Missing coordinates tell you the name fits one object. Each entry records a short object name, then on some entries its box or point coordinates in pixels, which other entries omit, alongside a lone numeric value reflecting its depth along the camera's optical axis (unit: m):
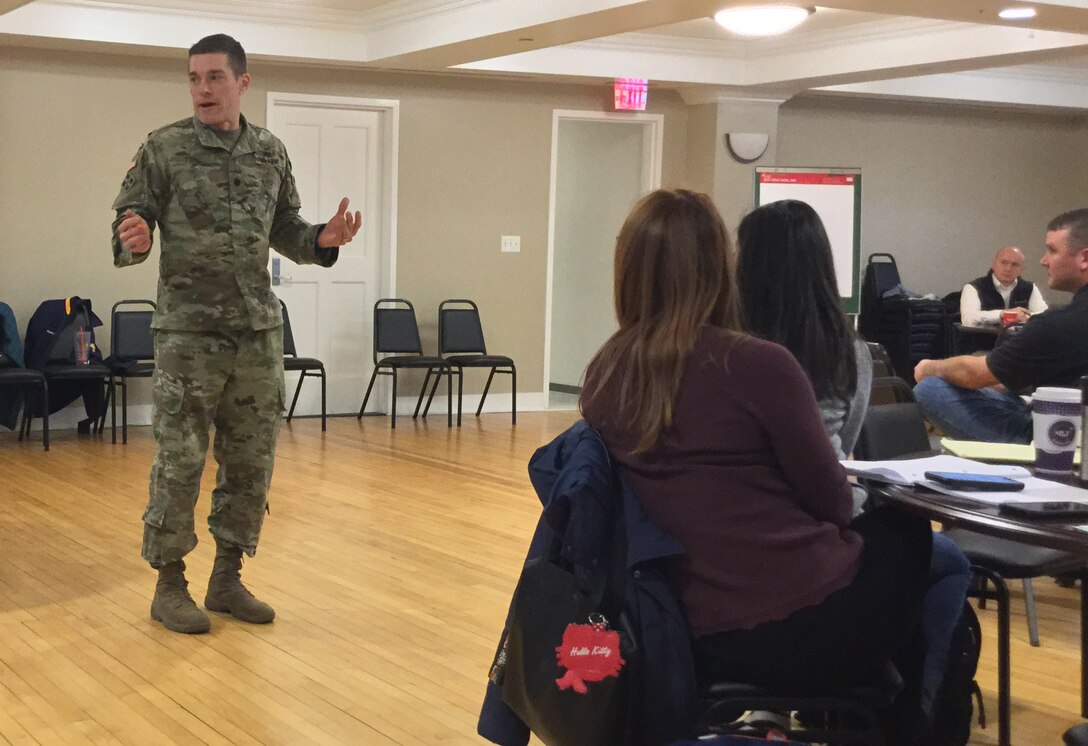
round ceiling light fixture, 6.85
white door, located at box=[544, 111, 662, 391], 10.27
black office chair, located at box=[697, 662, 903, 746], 1.95
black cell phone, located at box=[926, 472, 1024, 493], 2.26
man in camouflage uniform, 3.56
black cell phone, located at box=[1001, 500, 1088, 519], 2.05
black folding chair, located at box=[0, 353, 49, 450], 6.90
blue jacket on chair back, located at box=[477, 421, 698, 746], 1.91
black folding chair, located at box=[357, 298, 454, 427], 8.47
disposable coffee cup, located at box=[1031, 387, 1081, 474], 2.56
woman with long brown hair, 1.96
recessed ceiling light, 6.21
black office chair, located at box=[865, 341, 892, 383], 4.90
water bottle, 7.38
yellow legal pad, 2.69
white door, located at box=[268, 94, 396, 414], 8.71
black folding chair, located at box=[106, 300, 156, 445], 7.45
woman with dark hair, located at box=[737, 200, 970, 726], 2.36
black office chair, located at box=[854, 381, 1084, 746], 2.82
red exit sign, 9.33
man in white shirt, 9.16
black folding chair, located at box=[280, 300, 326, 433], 7.87
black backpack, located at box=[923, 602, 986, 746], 2.16
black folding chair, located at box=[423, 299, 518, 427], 8.64
